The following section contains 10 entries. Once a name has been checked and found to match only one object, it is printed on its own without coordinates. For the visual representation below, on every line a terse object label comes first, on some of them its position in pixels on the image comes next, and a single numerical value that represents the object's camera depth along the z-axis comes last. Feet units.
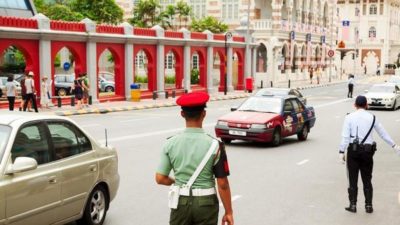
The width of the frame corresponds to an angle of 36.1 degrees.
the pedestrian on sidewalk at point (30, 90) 85.94
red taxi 55.88
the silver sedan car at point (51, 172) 20.92
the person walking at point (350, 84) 139.95
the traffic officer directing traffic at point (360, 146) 30.14
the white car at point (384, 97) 106.73
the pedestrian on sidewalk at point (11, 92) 85.66
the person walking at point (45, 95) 94.79
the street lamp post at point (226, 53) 156.76
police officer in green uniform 15.71
